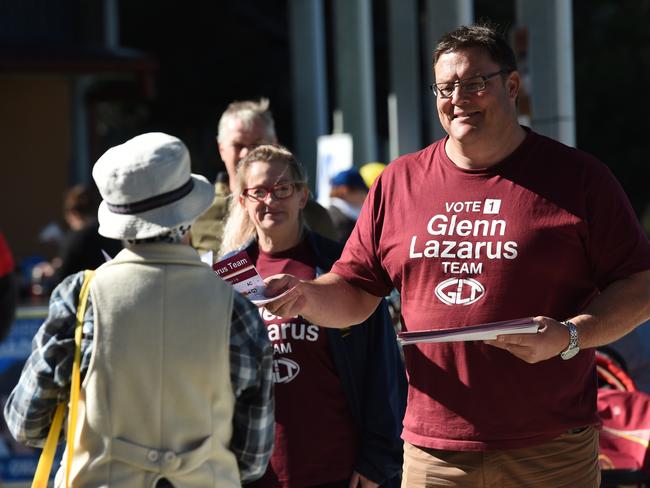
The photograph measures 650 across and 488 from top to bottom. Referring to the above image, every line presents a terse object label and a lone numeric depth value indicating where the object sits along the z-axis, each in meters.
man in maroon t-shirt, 7.19
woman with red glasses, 8.74
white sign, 22.77
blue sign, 17.08
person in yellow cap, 21.16
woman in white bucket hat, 6.25
